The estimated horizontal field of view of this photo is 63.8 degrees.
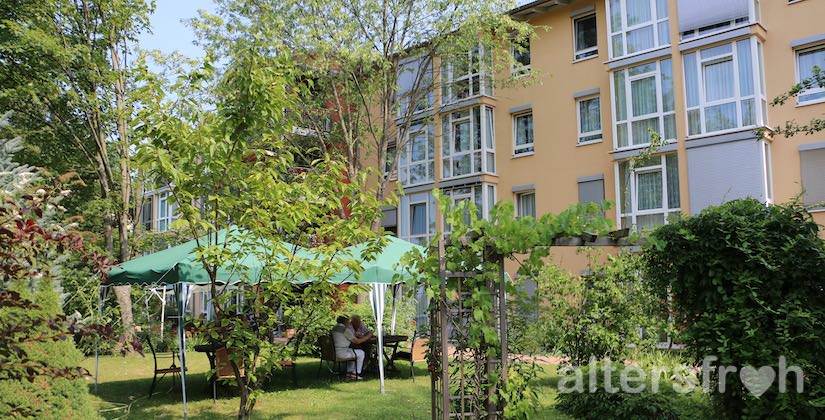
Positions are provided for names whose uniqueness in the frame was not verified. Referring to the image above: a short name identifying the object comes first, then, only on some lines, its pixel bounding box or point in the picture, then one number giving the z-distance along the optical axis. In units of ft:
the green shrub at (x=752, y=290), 19.72
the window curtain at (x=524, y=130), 74.95
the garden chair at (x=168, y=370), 36.10
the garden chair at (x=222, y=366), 32.69
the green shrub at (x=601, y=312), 31.55
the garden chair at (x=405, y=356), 41.00
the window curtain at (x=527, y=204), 74.08
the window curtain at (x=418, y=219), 83.25
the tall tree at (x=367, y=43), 58.95
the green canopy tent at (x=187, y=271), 31.48
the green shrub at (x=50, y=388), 17.75
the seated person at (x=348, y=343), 40.50
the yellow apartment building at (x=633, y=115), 56.65
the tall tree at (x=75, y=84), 58.39
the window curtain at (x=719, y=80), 58.59
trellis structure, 20.53
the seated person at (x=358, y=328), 43.05
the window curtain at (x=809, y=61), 55.77
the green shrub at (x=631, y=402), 25.95
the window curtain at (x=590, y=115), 68.93
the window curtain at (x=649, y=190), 62.75
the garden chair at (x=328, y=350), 40.25
